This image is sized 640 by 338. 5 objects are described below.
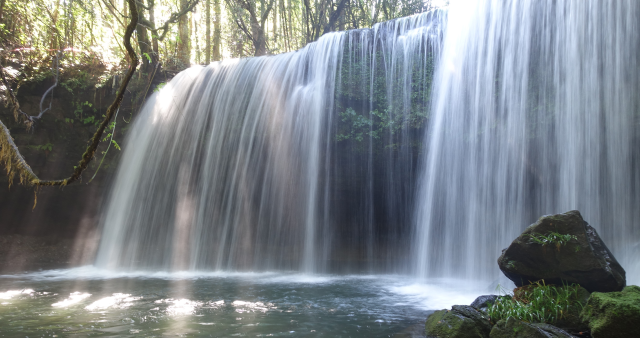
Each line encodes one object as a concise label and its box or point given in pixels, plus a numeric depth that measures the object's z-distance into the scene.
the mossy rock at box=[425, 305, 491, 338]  4.17
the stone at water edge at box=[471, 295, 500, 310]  5.34
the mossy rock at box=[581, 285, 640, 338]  3.58
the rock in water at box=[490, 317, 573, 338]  3.76
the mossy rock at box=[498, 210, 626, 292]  4.83
